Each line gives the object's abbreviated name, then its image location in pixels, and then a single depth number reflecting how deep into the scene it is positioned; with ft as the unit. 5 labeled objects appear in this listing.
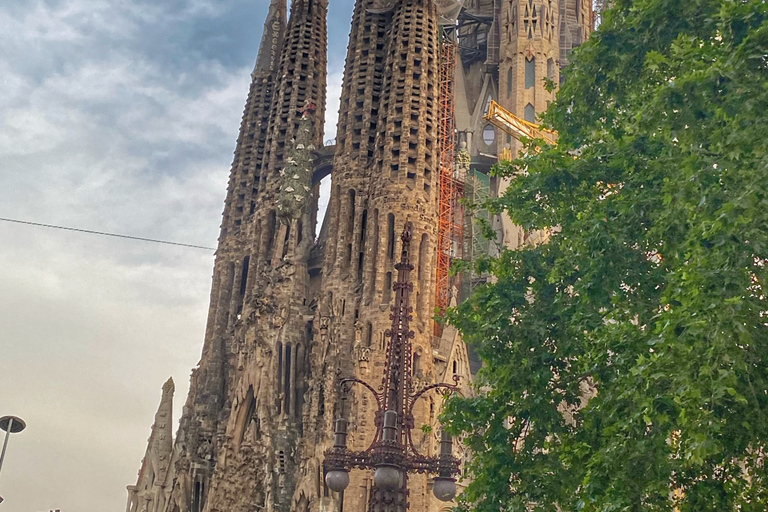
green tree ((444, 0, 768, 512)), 37.01
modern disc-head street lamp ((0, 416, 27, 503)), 51.67
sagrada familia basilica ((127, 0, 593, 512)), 110.01
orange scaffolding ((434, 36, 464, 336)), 121.19
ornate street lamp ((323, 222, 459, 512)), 44.19
